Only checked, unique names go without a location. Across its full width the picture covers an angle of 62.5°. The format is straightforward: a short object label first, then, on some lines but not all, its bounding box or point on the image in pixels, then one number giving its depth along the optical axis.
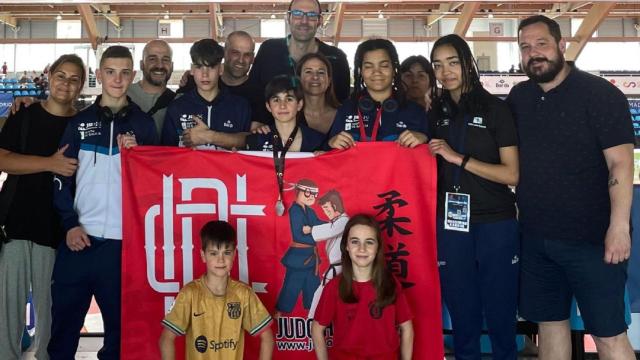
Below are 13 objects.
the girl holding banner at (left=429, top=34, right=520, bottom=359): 2.66
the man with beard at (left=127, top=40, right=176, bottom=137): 3.57
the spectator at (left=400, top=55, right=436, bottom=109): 3.80
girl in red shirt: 2.60
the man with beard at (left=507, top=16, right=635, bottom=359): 2.49
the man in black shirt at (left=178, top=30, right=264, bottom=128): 3.68
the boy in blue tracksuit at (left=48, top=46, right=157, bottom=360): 2.80
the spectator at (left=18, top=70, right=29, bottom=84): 17.05
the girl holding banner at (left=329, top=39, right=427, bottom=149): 2.88
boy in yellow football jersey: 2.62
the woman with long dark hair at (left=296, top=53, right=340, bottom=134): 3.20
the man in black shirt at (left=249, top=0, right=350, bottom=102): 3.62
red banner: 2.89
